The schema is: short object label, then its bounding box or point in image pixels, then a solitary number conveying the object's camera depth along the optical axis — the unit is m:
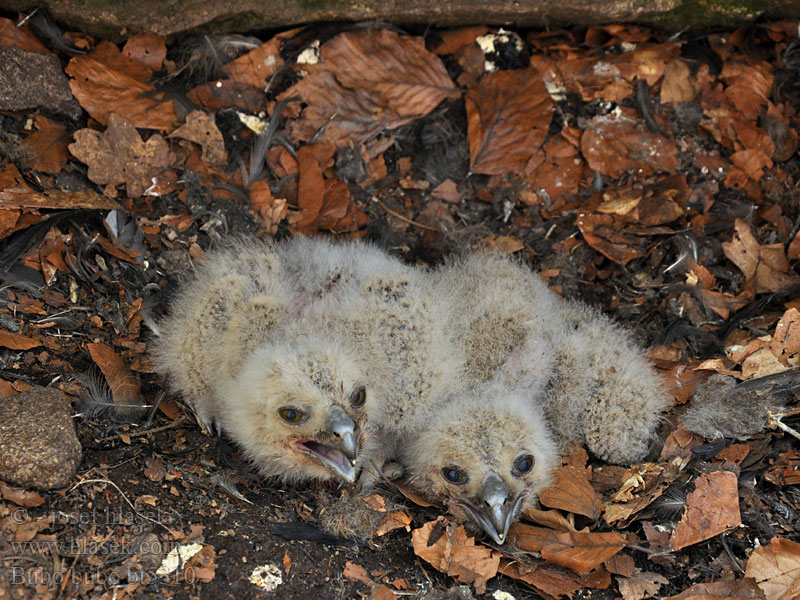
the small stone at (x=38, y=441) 2.73
